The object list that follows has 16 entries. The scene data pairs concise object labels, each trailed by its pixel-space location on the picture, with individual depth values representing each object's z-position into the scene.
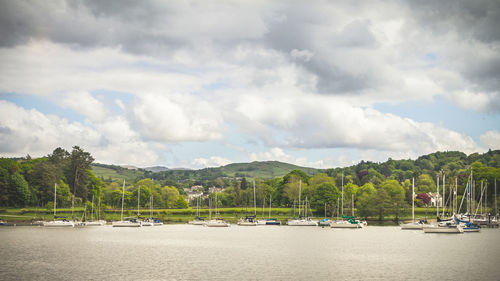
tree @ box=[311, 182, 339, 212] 169.88
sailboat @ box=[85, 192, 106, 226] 149.56
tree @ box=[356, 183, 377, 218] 154.12
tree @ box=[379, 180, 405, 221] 152.50
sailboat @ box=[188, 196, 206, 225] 159.46
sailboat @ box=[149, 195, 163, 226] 156.36
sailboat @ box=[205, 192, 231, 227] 149.50
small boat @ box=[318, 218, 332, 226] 147.00
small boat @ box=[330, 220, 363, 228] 134.25
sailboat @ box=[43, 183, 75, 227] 135.12
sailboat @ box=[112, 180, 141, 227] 145.98
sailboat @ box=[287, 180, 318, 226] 148.38
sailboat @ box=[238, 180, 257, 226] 154.88
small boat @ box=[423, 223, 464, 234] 113.69
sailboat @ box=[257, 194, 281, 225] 158.25
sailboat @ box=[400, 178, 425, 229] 122.71
